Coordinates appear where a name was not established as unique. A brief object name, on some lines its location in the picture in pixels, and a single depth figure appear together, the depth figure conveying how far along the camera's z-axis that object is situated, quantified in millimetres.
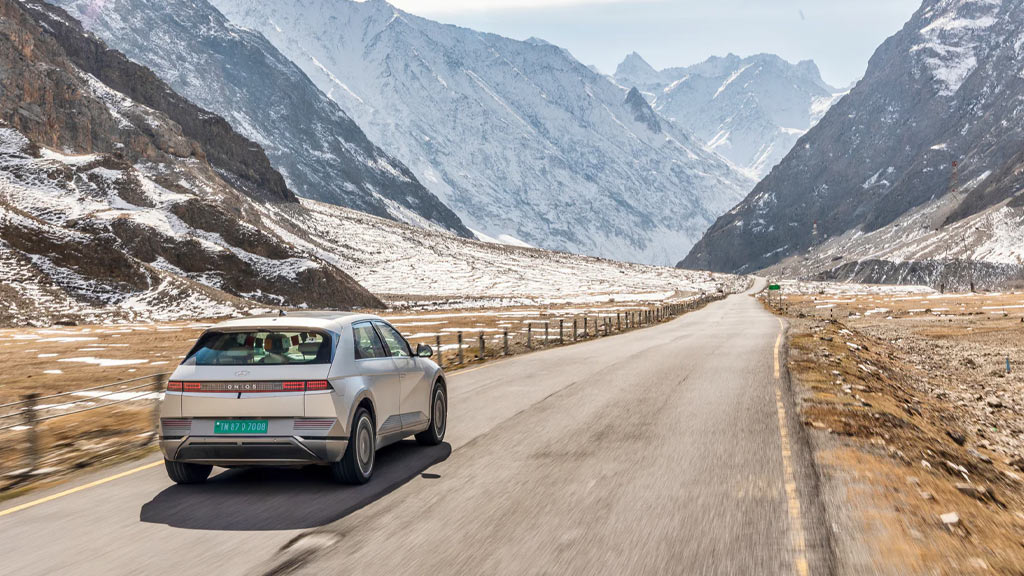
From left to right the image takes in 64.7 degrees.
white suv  7574
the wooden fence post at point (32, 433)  10133
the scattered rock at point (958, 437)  13303
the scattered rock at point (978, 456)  11586
